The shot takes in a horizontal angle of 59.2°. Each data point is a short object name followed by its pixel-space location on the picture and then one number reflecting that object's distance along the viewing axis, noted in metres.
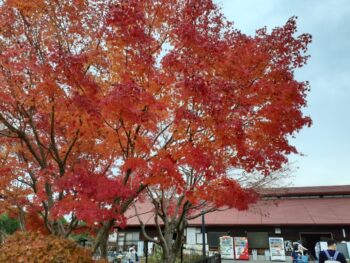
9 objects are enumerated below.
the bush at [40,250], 6.05
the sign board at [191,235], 28.38
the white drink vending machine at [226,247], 26.39
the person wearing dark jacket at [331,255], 7.57
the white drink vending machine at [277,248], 25.25
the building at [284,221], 25.55
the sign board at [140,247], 28.80
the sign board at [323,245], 22.79
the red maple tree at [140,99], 7.27
